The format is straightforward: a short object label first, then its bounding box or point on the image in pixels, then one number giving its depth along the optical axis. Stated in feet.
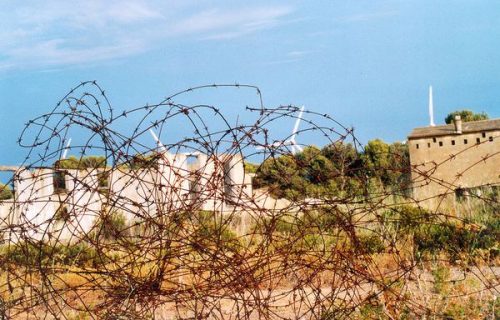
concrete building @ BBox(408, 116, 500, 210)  92.53
